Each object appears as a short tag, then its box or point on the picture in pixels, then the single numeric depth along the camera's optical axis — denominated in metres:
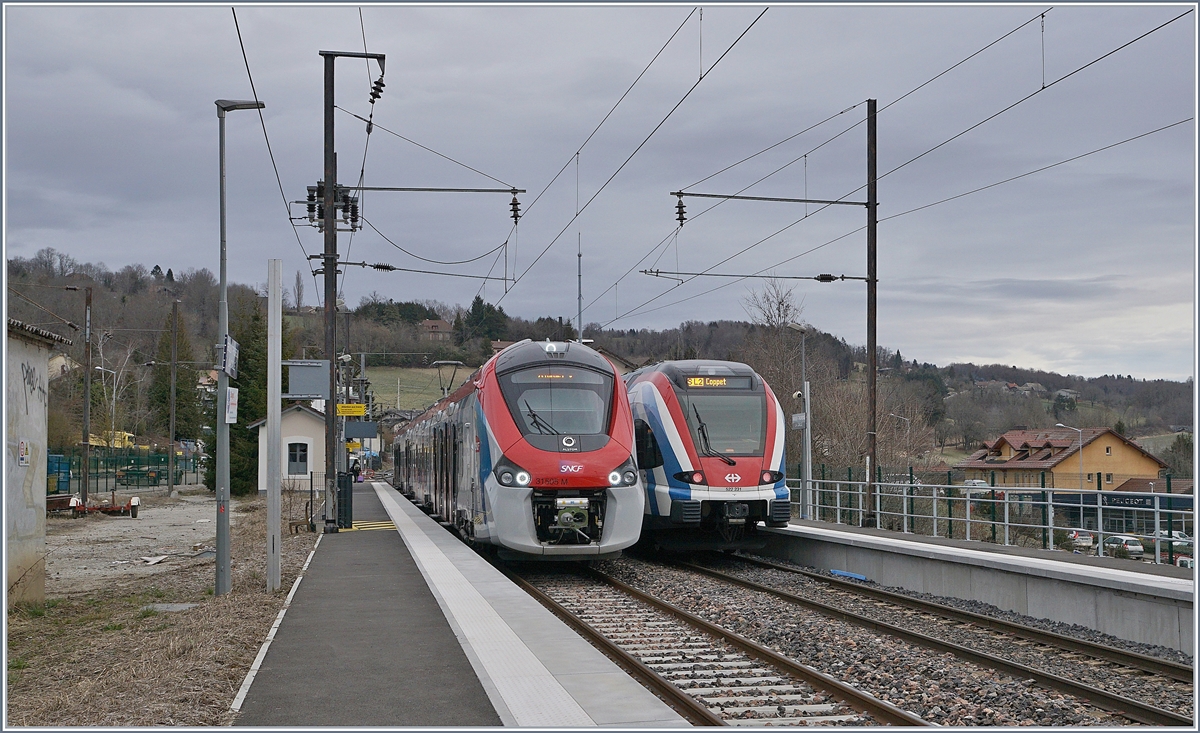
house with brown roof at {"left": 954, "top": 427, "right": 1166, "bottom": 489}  58.41
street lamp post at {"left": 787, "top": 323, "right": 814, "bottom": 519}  25.17
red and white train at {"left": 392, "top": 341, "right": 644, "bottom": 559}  15.66
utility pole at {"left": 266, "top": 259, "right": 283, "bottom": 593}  14.20
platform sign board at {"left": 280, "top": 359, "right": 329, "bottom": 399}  20.94
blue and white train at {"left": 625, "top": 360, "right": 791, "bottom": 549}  18.12
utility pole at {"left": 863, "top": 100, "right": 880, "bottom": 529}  22.92
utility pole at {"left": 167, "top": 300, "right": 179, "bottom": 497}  45.97
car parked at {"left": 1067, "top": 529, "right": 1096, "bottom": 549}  18.23
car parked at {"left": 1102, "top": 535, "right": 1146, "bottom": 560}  19.09
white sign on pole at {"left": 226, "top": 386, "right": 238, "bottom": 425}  14.95
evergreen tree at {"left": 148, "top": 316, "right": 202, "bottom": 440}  77.25
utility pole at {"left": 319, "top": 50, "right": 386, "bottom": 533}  23.34
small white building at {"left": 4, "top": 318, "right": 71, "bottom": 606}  14.22
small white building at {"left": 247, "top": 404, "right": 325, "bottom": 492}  56.22
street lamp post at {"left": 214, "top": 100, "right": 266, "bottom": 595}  14.80
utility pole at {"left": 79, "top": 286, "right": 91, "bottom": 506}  38.03
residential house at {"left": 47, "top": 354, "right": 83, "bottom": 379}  66.80
